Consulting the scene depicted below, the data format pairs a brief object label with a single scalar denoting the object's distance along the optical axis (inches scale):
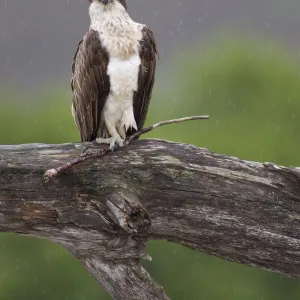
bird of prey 640.4
